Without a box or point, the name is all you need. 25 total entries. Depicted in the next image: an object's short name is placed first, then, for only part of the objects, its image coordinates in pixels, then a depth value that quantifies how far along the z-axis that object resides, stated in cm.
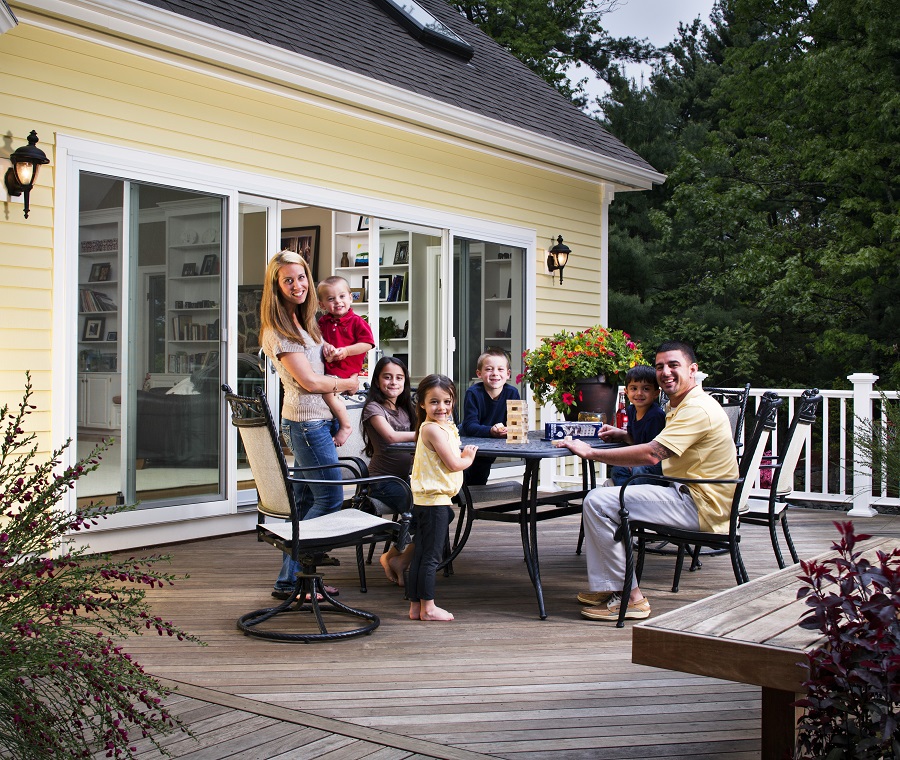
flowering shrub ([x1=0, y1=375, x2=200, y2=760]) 190
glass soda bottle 559
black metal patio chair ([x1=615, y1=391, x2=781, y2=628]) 416
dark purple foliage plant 187
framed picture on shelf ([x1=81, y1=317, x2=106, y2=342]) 569
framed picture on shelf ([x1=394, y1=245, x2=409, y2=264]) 894
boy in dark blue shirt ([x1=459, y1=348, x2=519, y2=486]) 522
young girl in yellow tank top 418
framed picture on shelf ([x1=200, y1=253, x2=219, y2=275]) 634
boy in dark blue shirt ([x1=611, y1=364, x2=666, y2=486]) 491
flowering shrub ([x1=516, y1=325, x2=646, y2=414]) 496
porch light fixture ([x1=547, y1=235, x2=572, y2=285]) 923
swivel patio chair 387
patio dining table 437
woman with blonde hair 434
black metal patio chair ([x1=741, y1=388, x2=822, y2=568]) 478
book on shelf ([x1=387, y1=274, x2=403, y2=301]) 912
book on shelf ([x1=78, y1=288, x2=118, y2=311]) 567
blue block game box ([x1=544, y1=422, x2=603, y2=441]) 473
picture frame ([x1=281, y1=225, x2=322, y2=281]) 959
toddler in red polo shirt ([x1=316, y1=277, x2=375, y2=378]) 472
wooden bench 218
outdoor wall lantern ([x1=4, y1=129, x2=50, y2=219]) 521
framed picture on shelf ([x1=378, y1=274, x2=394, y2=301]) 925
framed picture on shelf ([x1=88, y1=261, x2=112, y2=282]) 573
